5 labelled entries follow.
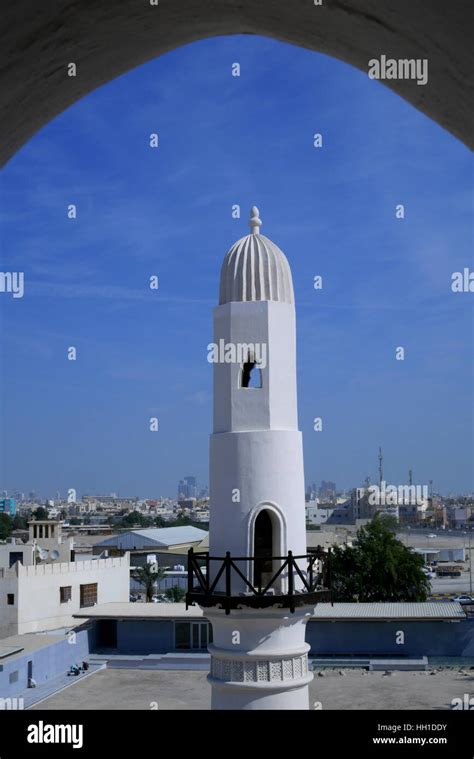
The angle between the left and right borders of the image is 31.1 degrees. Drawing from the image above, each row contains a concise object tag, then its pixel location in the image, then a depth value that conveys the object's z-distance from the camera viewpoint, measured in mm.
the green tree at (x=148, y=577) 43656
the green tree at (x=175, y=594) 44122
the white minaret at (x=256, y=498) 12562
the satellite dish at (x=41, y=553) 43244
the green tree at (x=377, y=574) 41125
